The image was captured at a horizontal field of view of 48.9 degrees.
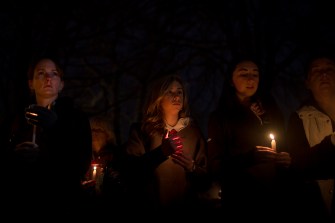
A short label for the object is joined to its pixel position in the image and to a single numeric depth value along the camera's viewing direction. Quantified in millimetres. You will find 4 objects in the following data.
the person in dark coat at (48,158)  2910
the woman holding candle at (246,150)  3490
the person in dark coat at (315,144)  3416
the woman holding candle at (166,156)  3617
